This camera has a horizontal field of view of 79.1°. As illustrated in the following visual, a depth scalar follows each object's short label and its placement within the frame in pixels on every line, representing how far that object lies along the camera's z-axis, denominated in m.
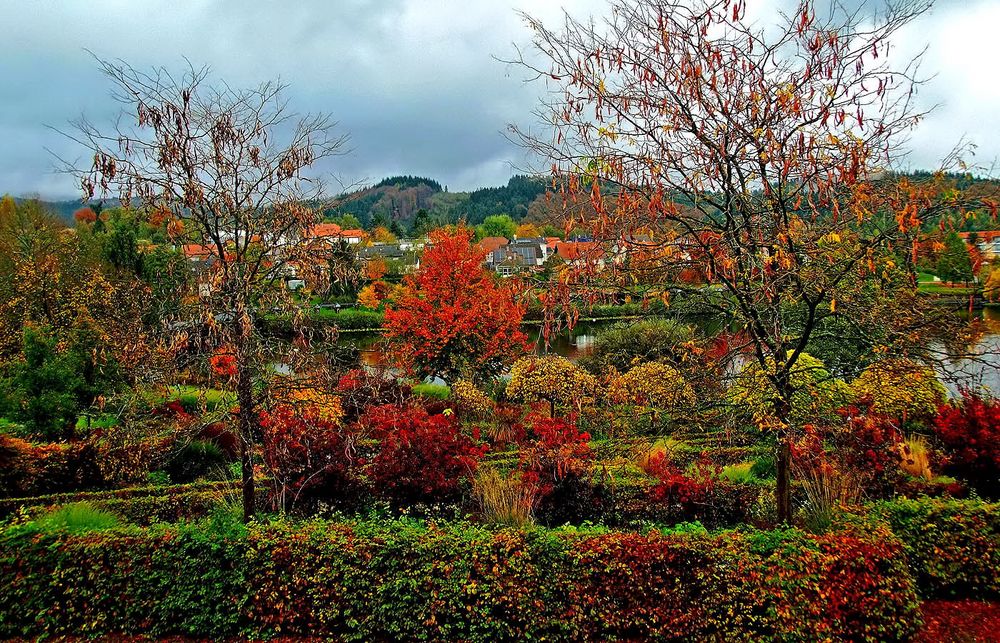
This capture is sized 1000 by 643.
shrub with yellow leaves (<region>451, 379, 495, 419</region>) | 16.16
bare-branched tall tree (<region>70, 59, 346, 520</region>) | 6.07
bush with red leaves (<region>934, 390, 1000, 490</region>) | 8.27
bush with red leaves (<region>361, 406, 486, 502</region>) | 8.30
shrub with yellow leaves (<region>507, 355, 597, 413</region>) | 14.85
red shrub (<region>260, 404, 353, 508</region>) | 8.20
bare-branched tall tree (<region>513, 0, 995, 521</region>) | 5.10
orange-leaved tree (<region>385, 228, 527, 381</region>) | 18.97
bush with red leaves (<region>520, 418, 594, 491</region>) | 8.55
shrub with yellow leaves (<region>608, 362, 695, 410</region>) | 12.51
